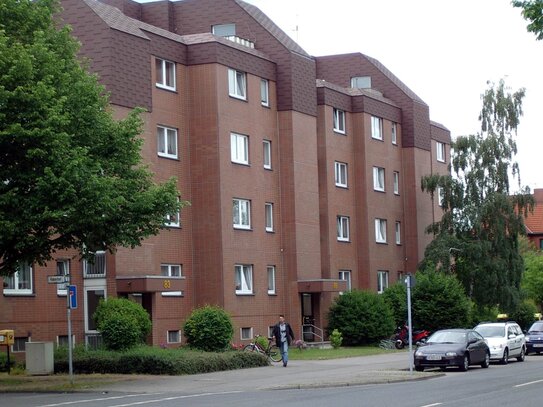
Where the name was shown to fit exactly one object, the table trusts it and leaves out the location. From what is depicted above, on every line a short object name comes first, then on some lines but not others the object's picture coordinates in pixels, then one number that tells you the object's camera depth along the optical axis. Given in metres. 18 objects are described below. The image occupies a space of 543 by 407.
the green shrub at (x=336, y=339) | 48.38
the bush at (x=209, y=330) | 40.03
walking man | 36.91
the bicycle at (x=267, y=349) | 39.75
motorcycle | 49.50
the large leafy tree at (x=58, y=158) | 26.72
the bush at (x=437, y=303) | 54.03
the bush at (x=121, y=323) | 36.22
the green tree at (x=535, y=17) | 16.36
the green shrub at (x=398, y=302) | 54.84
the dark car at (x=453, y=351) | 34.03
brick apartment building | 40.41
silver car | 38.81
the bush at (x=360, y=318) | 51.09
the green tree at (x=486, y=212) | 59.66
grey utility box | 32.78
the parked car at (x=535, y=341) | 46.22
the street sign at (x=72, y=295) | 28.64
